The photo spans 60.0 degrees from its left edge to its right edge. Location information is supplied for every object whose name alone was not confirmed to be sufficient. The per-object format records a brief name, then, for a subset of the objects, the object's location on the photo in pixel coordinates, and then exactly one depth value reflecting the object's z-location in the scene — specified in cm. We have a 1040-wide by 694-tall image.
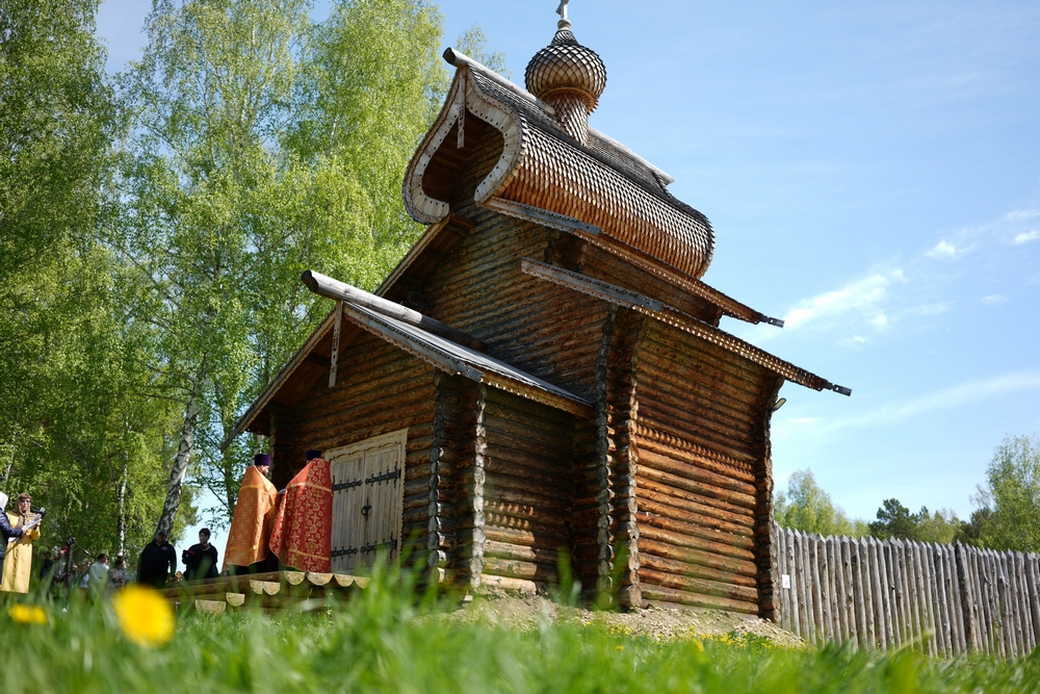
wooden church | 1070
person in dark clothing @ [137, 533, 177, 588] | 1168
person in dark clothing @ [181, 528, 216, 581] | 1202
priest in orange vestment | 1001
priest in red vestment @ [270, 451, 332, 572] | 1009
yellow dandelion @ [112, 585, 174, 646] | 152
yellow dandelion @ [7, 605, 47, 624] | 225
